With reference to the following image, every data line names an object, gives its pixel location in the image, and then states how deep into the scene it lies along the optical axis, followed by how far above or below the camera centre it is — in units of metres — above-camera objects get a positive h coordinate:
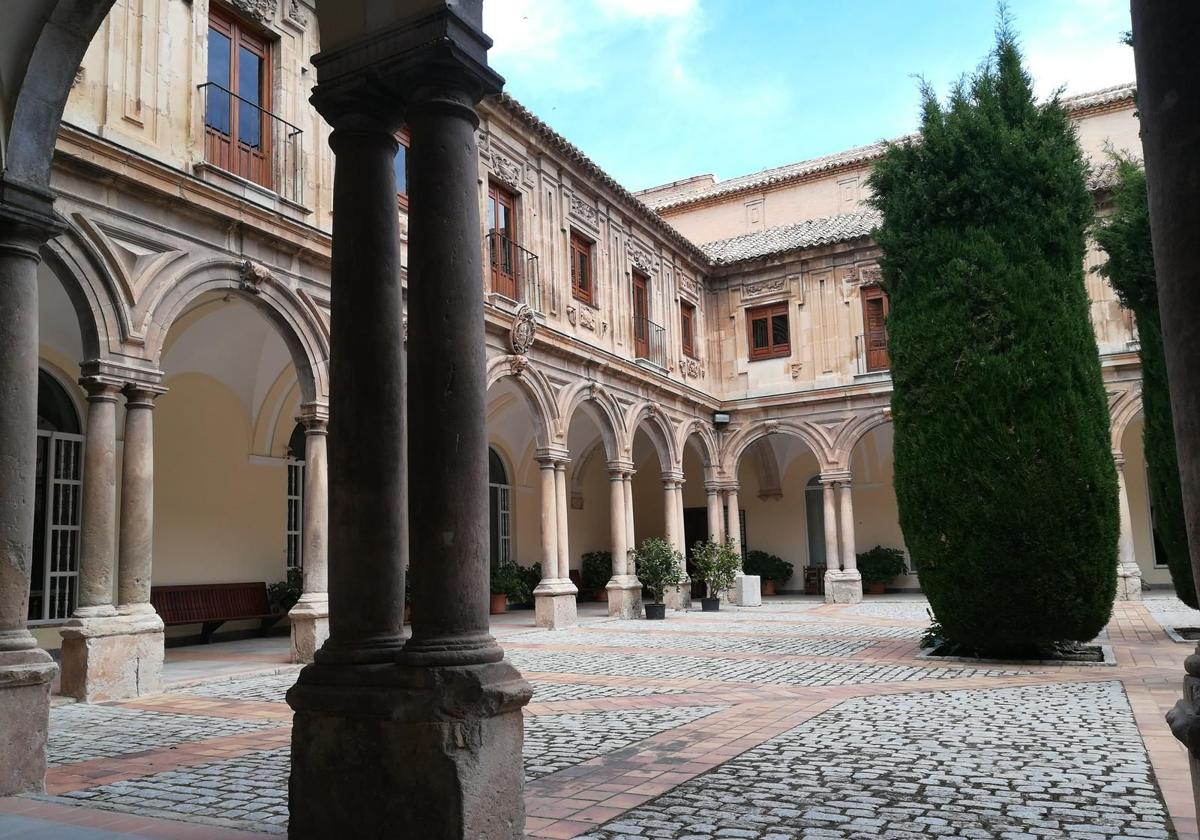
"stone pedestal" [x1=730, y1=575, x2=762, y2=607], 20.09 -1.09
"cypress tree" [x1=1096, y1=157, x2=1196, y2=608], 10.66 +2.17
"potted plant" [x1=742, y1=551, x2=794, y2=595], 24.84 -0.80
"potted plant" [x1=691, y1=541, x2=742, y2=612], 19.11 -0.55
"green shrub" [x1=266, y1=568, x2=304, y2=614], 14.21 -0.59
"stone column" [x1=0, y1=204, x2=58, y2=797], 4.73 +0.29
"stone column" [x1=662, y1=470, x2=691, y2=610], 19.83 +0.43
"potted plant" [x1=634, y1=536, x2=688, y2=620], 17.73 -0.47
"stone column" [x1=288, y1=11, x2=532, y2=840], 3.40 +0.24
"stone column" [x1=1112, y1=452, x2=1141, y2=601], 18.02 -0.75
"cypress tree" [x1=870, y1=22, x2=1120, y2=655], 9.09 +1.55
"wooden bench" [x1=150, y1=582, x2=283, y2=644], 12.69 -0.66
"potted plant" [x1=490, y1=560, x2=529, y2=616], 18.62 -0.77
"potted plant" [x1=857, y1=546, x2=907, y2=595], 23.88 -0.86
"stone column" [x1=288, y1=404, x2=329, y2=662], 10.52 -0.01
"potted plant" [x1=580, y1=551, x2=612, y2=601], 22.92 -0.69
